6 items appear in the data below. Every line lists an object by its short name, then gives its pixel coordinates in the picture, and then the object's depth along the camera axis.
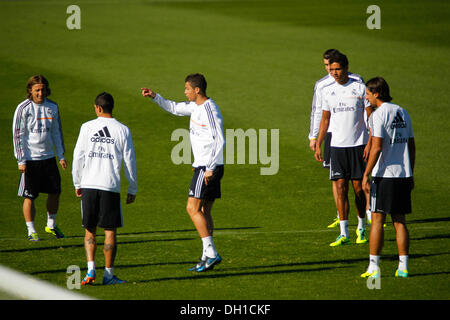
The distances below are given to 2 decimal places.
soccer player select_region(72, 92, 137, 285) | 16.58
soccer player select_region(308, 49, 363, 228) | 22.10
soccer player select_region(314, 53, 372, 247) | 21.02
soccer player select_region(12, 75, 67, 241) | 22.12
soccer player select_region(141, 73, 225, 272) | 18.08
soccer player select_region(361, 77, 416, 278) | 16.77
